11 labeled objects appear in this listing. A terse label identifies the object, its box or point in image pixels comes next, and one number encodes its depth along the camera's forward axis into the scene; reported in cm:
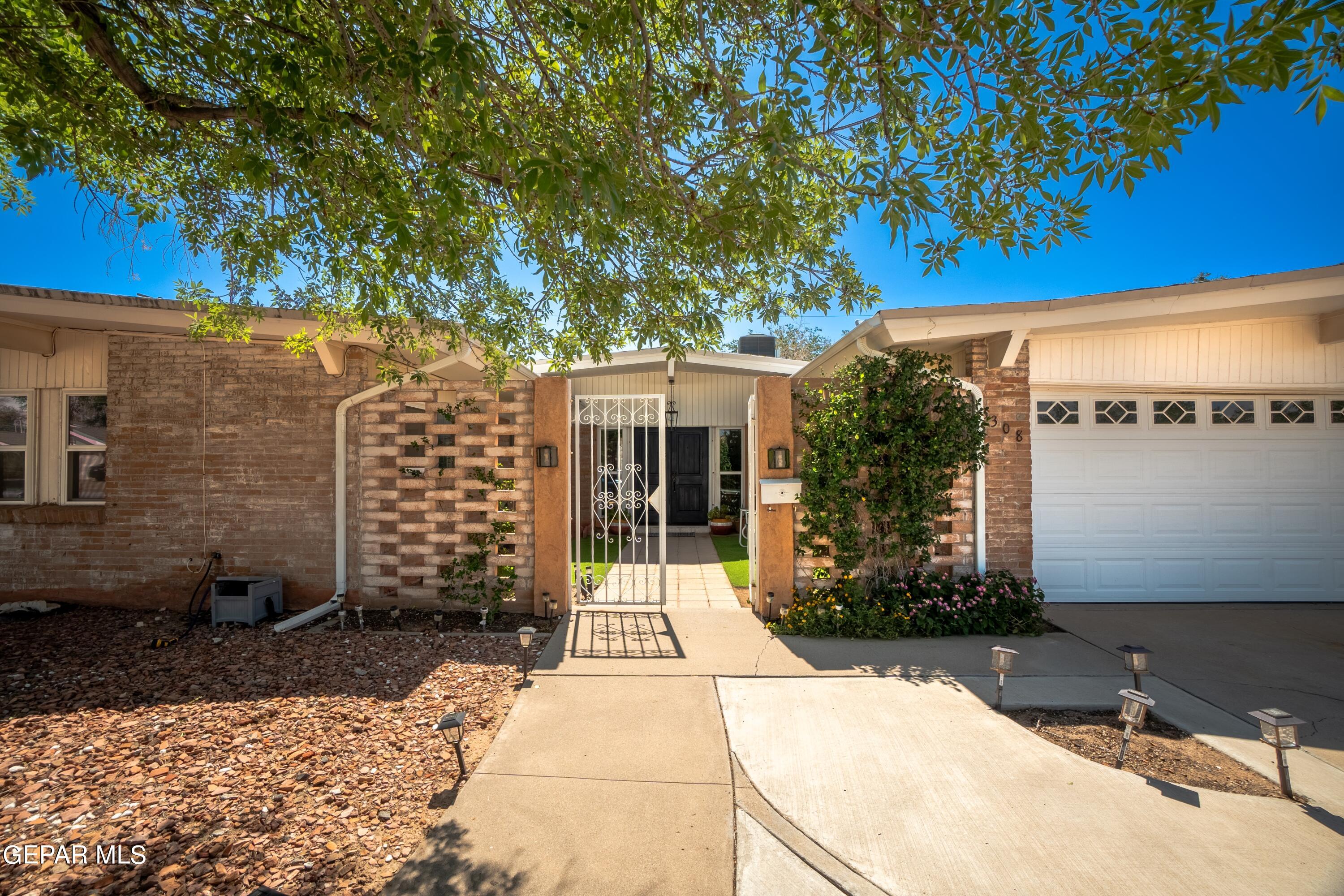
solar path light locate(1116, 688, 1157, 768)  292
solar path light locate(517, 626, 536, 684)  375
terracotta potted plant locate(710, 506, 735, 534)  1138
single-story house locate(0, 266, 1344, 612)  562
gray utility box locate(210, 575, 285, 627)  537
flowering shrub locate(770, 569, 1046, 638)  509
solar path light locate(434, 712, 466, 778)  277
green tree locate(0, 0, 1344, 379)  243
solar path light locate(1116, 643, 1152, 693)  341
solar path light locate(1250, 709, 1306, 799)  263
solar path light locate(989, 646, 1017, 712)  348
